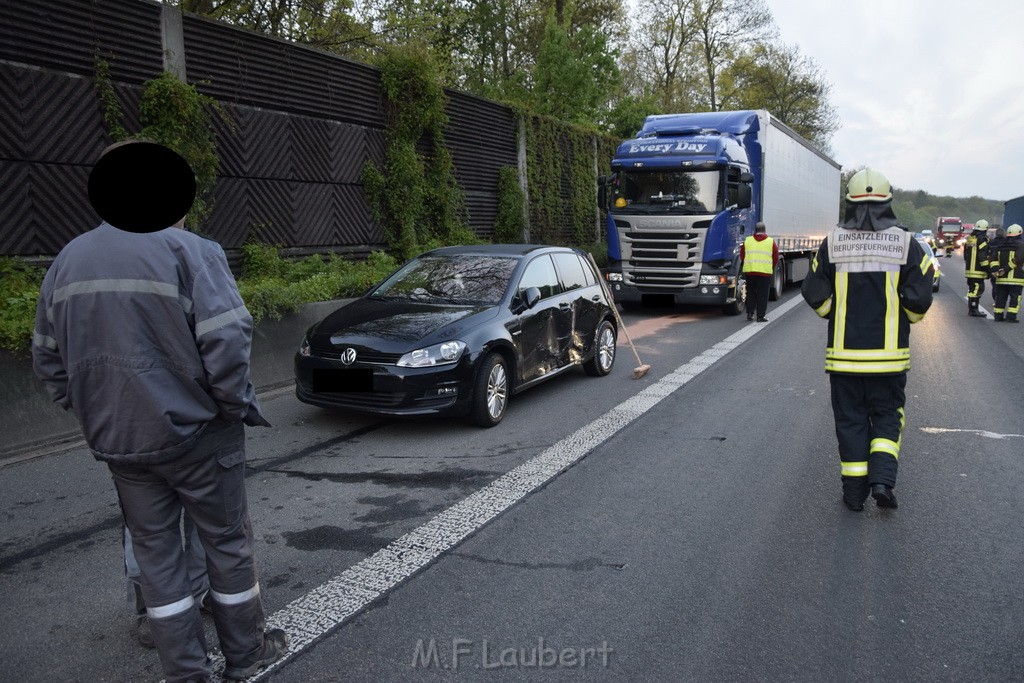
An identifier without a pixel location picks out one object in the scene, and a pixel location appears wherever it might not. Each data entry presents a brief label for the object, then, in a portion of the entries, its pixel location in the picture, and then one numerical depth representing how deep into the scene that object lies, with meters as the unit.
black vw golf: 6.49
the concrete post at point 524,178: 19.77
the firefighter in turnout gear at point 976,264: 14.85
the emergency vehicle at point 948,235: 47.77
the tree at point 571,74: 25.17
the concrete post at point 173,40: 10.34
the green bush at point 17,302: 6.52
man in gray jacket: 2.62
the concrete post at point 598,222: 25.16
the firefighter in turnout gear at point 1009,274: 14.22
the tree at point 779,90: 48.88
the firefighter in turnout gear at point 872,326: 4.70
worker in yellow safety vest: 14.33
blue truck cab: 14.56
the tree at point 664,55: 41.50
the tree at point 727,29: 41.56
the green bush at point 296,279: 8.93
